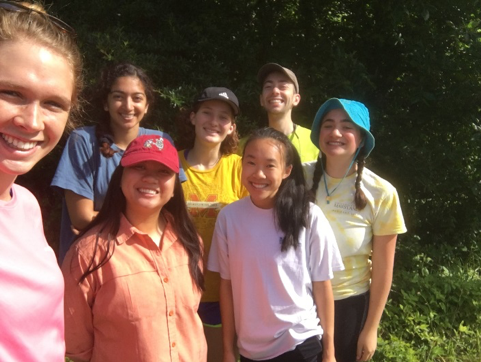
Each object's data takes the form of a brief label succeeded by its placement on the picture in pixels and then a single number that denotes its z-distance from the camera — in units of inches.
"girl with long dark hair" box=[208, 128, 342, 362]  95.4
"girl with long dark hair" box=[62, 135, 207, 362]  82.8
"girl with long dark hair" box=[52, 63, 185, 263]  108.9
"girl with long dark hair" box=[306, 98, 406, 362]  105.3
